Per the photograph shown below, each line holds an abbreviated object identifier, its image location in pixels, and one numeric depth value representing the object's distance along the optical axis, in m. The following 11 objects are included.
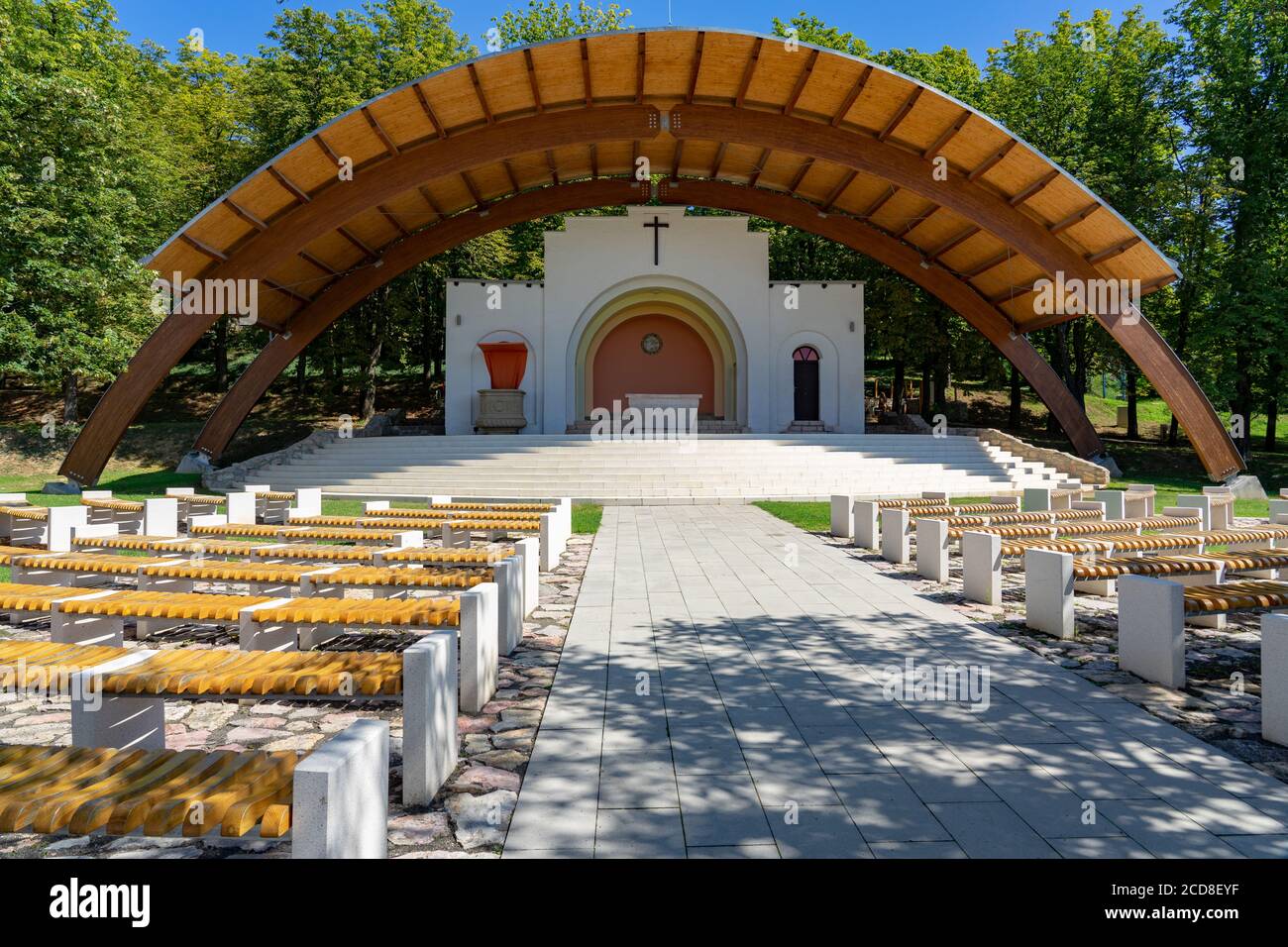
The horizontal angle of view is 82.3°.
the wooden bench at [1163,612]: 4.38
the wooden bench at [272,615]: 4.02
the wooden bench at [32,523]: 8.09
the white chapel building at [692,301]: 26.20
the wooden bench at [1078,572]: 5.52
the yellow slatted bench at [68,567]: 5.69
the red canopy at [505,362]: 24.69
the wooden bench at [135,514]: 9.04
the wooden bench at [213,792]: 1.98
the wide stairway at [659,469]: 17.30
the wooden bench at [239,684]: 2.99
